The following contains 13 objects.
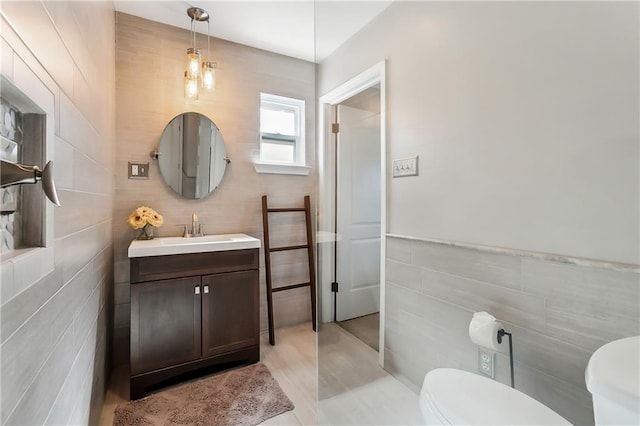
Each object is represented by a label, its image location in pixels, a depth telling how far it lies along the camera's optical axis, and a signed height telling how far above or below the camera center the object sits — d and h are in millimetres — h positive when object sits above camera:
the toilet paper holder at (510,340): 1206 -558
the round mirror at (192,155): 2098 +434
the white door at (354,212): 2254 -5
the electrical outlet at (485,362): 1297 -705
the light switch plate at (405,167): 1669 +273
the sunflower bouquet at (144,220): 1869 -55
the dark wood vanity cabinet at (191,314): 1608 -634
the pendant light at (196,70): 1980 +1025
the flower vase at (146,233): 1933 -144
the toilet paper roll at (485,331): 1206 -518
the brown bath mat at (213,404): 1433 -1049
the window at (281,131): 2512 +739
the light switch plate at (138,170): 1997 +297
